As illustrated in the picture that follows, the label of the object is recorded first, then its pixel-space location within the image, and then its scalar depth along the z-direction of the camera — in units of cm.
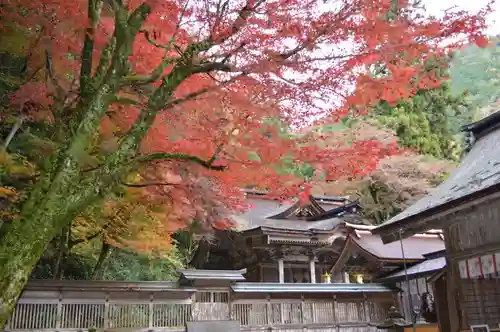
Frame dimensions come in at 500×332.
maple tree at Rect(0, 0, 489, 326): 552
